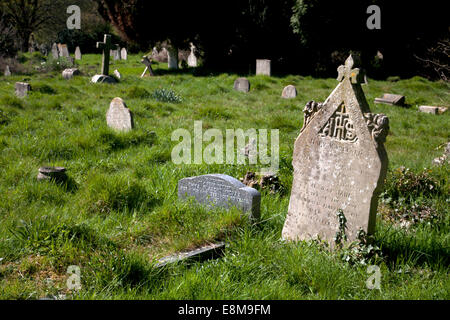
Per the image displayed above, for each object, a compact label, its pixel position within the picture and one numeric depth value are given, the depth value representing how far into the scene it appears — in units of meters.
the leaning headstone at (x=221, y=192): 4.74
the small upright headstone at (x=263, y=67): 18.53
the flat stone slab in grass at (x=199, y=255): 3.78
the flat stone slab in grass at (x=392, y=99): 12.80
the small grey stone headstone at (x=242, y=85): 14.77
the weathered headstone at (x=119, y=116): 8.53
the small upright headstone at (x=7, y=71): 18.16
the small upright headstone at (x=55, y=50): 29.75
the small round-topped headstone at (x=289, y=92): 13.65
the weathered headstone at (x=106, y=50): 16.41
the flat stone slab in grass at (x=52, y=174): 5.72
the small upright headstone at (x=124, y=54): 28.91
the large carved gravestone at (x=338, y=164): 3.88
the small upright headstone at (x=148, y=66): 19.95
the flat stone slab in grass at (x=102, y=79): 14.79
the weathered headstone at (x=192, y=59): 25.70
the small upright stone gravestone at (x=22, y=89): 11.61
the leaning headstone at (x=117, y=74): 17.48
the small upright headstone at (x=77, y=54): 29.30
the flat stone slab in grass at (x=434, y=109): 12.11
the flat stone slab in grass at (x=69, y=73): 16.17
